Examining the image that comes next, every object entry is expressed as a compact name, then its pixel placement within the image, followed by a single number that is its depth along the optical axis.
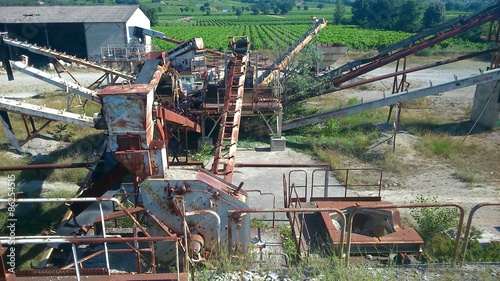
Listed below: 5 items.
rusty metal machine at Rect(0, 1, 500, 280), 4.65
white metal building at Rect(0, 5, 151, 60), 31.69
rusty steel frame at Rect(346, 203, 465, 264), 4.78
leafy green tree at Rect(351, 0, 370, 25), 71.52
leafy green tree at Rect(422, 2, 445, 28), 57.33
